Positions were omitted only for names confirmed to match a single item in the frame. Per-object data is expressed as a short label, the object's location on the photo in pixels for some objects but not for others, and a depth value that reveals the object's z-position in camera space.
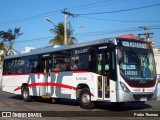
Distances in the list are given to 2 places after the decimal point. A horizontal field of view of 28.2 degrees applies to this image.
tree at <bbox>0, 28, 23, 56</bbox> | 55.23
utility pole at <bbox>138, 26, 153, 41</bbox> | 63.78
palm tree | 44.64
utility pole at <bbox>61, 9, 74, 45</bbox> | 35.00
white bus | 13.90
